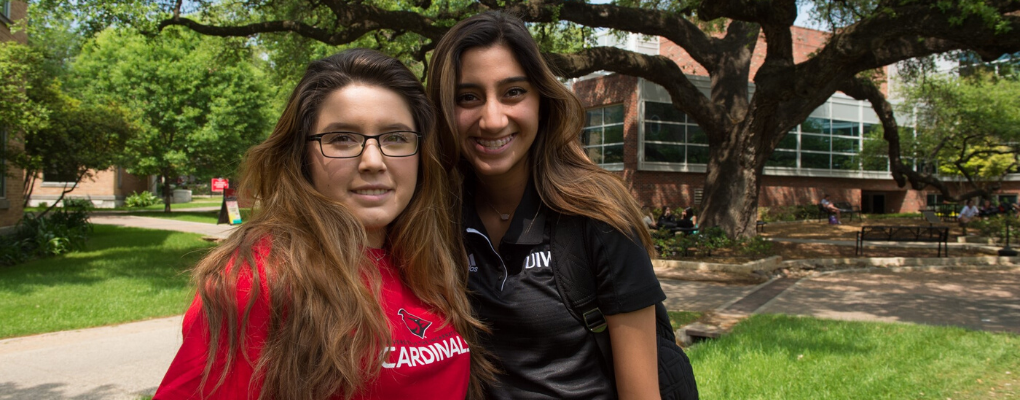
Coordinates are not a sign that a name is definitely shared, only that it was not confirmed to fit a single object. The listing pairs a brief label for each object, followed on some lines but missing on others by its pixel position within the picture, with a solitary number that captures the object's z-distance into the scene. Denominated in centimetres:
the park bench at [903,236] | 1494
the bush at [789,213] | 2903
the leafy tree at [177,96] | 2766
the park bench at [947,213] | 2923
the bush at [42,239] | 1260
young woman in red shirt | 136
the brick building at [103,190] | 3391
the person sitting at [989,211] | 2907
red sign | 2510
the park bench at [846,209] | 3056
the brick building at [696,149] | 2609
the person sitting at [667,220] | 1720
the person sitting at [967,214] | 2373
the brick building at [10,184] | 1392
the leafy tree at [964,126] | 2488
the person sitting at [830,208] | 2709
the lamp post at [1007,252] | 1447
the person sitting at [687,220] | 1727
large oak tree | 1038
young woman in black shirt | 173
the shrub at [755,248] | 1430
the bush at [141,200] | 3775
